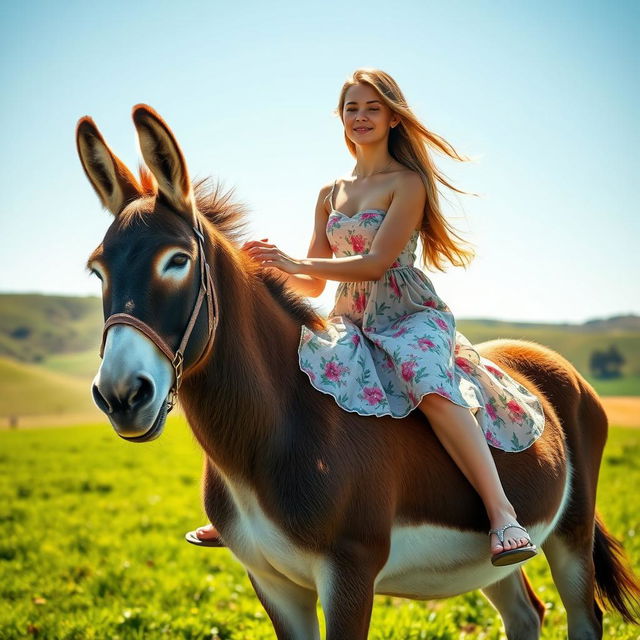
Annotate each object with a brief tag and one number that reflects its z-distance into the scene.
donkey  2.58
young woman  3.20
